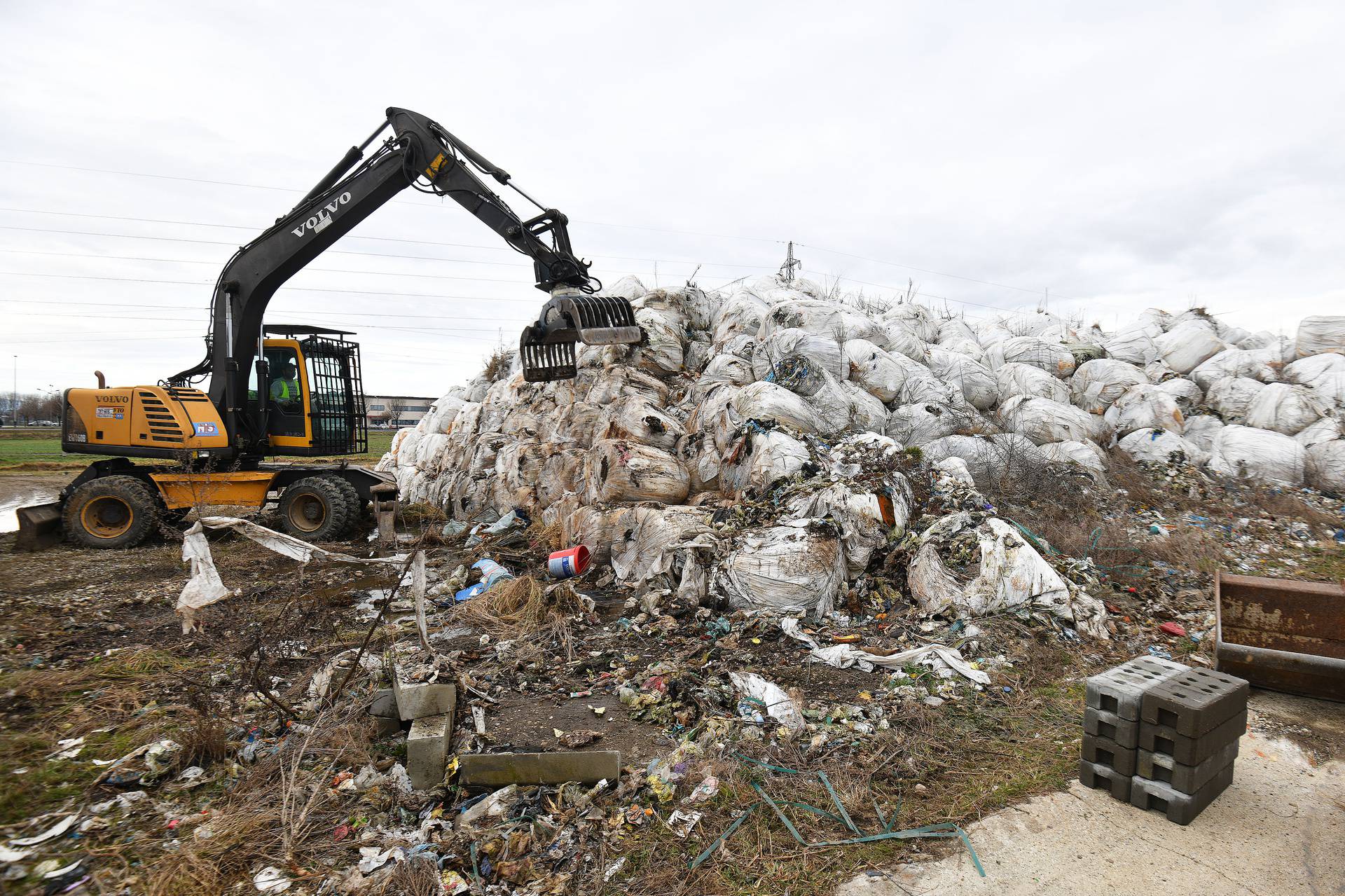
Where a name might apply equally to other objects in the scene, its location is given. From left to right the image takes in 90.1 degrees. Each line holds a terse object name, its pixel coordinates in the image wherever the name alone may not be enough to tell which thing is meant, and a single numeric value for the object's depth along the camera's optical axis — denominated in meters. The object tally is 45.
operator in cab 7.50
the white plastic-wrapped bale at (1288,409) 7.89
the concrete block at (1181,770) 2.52
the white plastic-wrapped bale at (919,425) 7.26
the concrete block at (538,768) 2.77
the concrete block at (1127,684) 2.68
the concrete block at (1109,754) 2.67
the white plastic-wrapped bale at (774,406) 6.06
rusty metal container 3.51
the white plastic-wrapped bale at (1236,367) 8.91
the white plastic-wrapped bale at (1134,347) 9.92
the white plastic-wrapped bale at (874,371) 7.59
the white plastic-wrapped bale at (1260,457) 7.38
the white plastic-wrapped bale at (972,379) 8.43
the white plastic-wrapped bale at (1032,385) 8.61
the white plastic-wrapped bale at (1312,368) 8.28
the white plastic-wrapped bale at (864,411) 6.86
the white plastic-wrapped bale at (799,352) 7.13
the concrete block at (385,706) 3.20
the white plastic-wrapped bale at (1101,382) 8.87
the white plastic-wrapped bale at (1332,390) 7.91
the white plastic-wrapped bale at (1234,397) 8.55
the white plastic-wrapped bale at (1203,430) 8.31
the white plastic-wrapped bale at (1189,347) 9.80
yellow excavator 6.61
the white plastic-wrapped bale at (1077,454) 7.15
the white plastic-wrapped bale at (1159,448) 7.70
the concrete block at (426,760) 2.80
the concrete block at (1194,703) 2.52
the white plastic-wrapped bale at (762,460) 5.51
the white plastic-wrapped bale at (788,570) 4.56
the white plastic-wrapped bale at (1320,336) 8.84
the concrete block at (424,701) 3.07
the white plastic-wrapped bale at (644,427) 6.45
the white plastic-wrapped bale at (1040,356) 9.52
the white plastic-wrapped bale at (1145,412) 8.24
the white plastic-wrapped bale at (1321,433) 7.50
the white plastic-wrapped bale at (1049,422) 7.69
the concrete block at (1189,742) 2.50
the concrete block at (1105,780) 2.69
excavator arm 5.71
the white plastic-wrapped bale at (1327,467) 7.23
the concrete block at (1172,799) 2.54
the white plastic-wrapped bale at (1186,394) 9.00
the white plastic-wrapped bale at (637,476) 5.98
